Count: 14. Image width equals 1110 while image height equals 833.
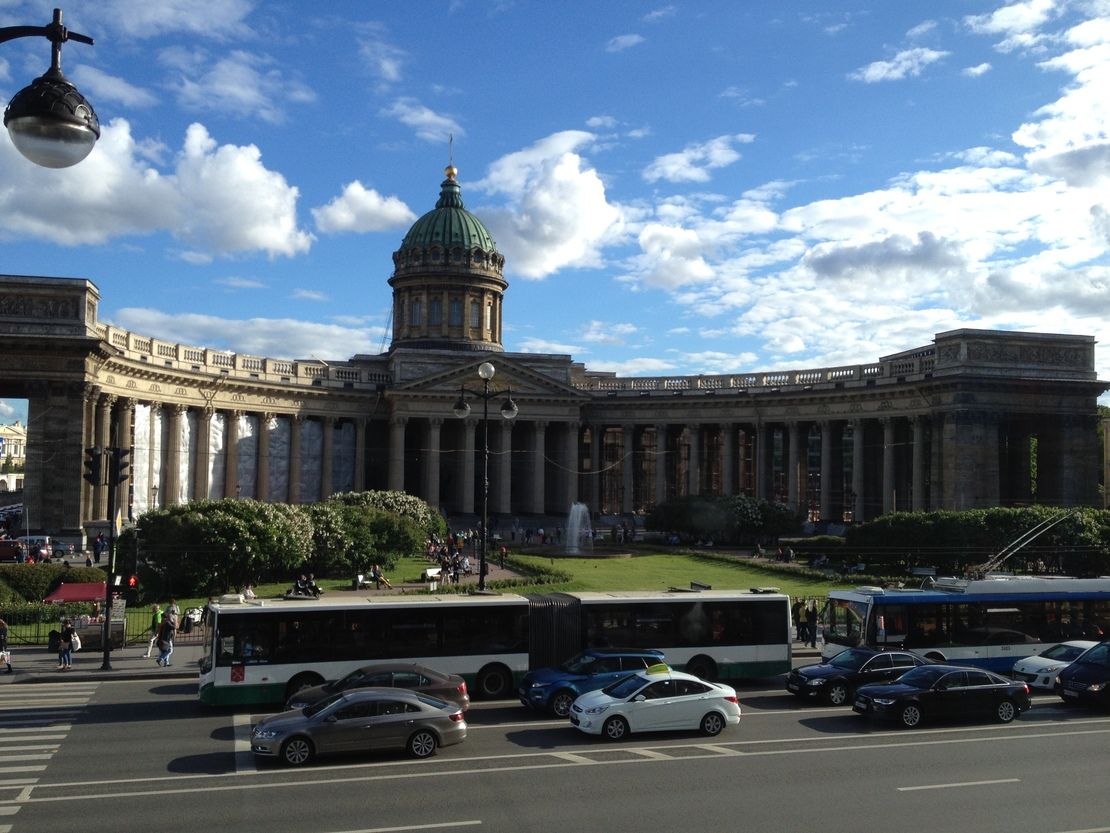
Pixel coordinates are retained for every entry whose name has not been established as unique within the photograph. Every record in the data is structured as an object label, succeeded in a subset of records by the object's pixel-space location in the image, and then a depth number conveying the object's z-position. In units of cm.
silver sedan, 1936
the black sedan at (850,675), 2600
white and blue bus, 2984
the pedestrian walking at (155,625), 3462
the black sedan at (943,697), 2311
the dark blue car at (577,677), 2417
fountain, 6825
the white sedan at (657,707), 2175
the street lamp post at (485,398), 3469
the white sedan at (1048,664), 2813
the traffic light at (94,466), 3250
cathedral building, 6000
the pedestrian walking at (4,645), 3036
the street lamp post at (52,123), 887
